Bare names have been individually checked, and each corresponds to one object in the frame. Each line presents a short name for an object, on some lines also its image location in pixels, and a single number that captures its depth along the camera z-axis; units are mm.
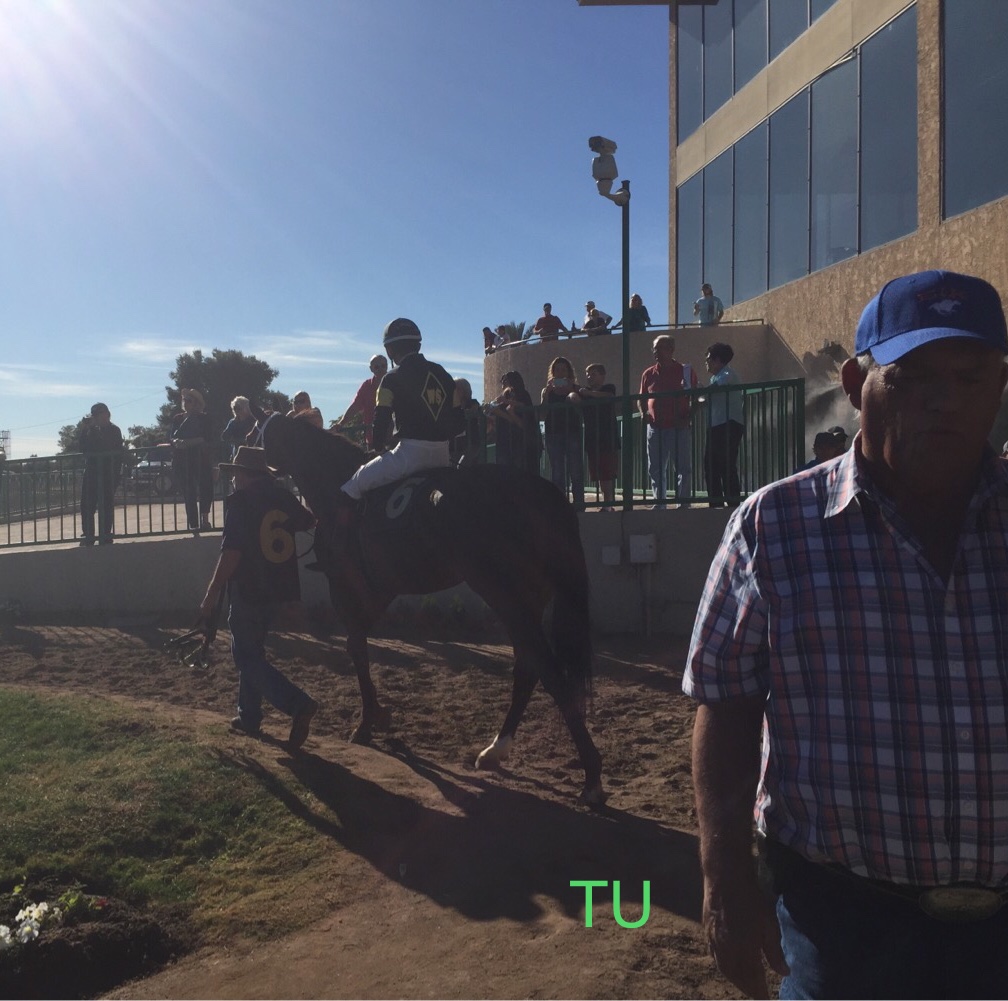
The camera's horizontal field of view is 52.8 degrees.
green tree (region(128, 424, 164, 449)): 49656
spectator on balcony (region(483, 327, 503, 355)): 21891
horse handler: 6812
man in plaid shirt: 1879
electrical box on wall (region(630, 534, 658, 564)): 10070
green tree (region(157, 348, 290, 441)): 67375
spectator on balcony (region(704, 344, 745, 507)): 10031
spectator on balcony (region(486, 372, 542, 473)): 10844
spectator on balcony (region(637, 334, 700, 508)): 10266
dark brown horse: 6105
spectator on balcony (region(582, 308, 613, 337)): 18141
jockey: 7035
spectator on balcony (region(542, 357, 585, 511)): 10742
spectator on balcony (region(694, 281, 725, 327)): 18438
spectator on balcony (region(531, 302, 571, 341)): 18844
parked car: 12719
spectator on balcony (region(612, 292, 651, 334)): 17500
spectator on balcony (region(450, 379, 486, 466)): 10318
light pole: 12062
